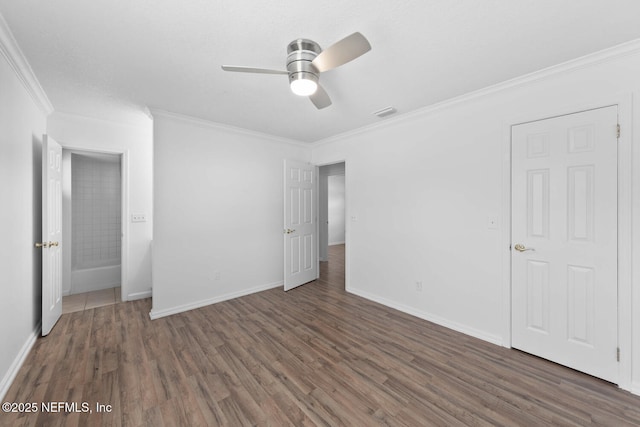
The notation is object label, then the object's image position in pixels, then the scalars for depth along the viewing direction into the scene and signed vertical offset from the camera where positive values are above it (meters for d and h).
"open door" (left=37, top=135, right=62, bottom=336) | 2.61 -0.22
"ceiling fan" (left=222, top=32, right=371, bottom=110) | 1.56 +0.96
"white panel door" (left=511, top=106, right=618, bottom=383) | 1.95 -0.24
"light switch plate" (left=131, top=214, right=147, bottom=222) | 3.71 -0.07
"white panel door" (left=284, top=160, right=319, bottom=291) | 4.07 -0.19
